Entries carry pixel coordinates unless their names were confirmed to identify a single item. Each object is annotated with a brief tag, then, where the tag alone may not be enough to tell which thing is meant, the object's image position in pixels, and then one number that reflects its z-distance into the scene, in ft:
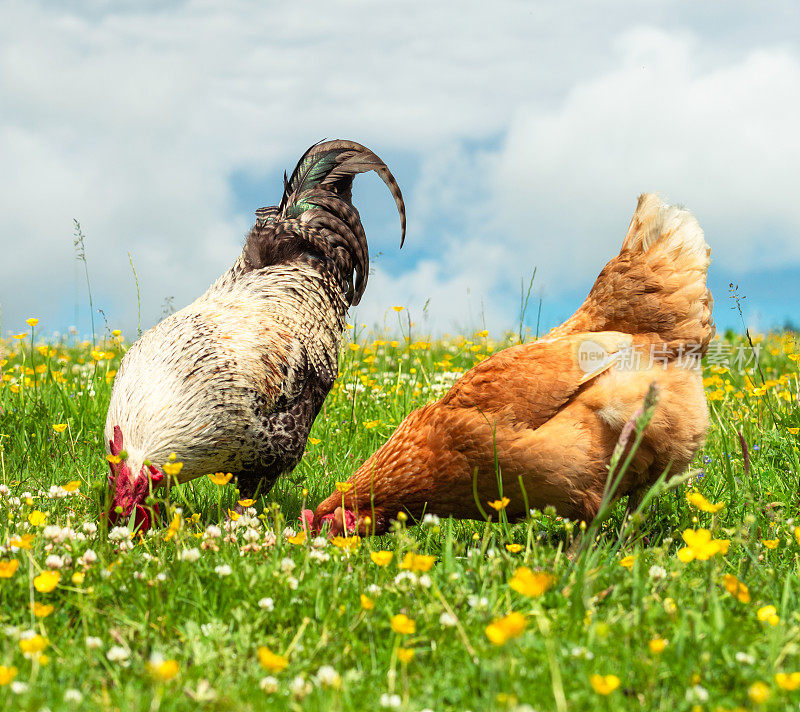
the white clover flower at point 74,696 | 6.64
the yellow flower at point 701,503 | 9.75
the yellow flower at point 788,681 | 6.24
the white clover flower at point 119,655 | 7.52
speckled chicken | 15.85
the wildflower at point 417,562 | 7.98
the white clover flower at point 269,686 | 6.88
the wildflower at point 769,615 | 8.00
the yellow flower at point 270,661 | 6.43
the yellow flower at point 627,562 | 9.76
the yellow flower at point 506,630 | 5.55
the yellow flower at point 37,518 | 10.84
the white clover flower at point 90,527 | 11.21
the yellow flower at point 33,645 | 6.84
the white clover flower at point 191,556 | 9.46
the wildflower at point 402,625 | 7.07
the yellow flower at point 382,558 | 9.08
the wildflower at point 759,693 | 6.03
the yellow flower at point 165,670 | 5.86
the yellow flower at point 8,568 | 8.32
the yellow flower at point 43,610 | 7.97
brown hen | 13.12
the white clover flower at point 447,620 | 7.80
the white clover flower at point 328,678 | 6.70
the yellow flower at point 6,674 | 6.27
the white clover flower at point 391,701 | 6.59
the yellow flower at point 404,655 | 6.81
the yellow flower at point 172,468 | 9.80
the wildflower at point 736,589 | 8.30
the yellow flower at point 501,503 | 10.66
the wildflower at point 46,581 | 8.18
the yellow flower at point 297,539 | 10.64
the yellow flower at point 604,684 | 6.12
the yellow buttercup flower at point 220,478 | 11.48
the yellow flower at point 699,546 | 7.78
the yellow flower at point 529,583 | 6.09
